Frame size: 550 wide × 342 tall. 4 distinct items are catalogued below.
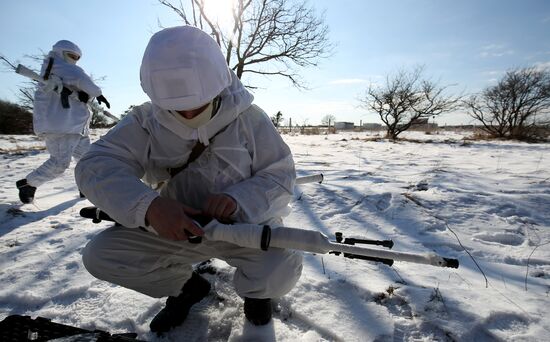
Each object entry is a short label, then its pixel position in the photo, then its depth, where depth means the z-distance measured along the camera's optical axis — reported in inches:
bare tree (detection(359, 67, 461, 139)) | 523.8
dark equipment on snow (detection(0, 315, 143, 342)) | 40.4
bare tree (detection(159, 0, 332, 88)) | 500.7
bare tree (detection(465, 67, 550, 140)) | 512.4
